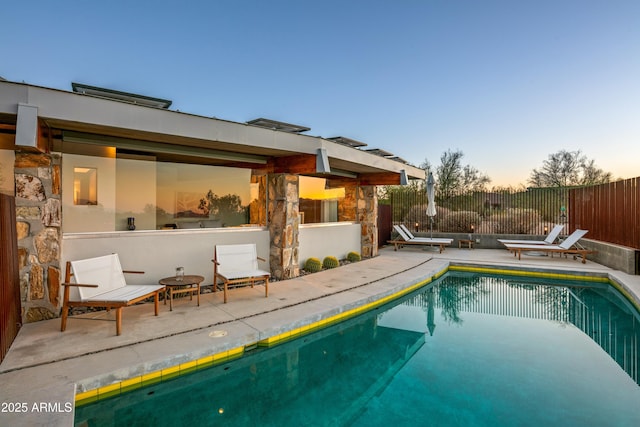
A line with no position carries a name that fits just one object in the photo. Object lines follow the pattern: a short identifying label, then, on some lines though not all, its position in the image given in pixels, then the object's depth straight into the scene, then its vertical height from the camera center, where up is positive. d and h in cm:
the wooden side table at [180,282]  510 -113
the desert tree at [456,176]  2291 +278
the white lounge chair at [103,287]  412 -111
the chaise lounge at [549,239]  1145 -94
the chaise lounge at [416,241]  1231 -109
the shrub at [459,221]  1473 -34
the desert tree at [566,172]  2330 +323
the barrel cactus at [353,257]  1002 -137
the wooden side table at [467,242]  1345 -123
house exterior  450 +59
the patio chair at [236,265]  574 -104
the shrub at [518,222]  1412 -36
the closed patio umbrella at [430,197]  1255 +67
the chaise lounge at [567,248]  978 -110
